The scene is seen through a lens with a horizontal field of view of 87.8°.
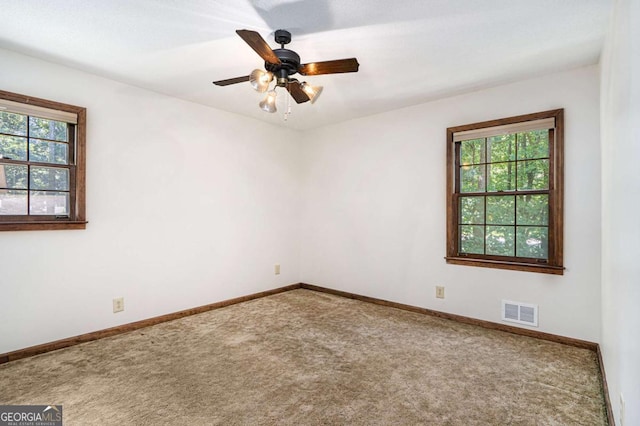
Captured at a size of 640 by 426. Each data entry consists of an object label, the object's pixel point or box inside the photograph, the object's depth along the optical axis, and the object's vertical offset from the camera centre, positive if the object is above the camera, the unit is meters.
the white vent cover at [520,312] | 3.15 -0.96
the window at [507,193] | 3.08 +0.21
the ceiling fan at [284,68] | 2.19 +1.01
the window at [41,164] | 2.69 +0.41
